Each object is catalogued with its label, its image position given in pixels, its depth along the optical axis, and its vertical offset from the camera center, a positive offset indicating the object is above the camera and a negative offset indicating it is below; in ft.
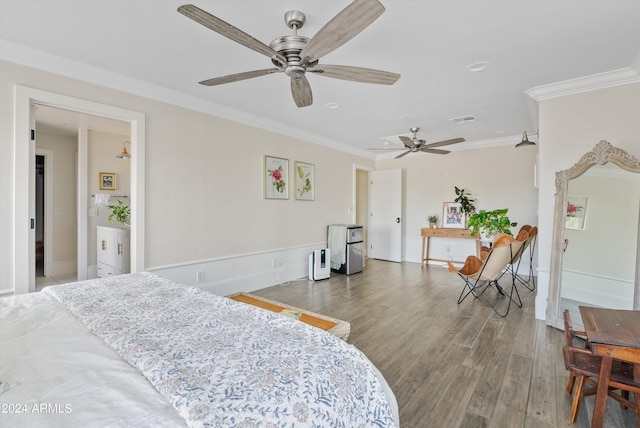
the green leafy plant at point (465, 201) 19.27 +0.51
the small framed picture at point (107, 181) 15.87 +1.12
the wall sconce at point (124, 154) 14.66 +2.39
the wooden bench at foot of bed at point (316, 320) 7.25 -2.94
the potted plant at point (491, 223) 13.28 -0.59
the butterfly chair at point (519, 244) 11.63 -1.37
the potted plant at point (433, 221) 20.32 -0.88
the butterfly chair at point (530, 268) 13.21 -3.34
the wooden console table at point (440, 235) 18.63 -1.72
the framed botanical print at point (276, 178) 14.87 +1.40
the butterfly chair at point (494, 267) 11.30 -2.44
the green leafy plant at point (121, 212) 13.63 -0.47
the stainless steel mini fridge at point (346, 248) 17.74 -2.50
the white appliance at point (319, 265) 16.28 -3.26
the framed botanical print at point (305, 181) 16.71 +1.42
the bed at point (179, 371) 2.52 -1.77
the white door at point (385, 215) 21.61 -0.55
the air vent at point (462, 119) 13.92 +4.28
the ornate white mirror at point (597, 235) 8.98 -0.74
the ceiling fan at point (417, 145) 14.67 +3.16
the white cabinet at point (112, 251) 12.29 -2.15
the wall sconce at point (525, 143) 14.87 +3.35
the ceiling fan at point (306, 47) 4.68 +3.00
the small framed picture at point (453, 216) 19.72 -0.47
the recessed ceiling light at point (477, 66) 8.79 +4.30
